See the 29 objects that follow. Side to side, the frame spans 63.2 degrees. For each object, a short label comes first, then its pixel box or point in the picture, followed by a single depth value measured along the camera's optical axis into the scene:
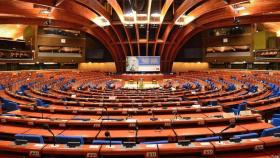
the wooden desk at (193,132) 5.67
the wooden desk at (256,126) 6.01
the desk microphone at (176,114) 7.84
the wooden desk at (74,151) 4.05
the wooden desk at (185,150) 4.11
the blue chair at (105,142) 4.73
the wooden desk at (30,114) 8.12
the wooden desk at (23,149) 4.14
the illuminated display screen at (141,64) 32.25
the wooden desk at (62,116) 7.99
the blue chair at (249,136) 4.90
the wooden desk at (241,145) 4.22
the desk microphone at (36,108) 8.68
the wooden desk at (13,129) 6.00
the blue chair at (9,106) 10.15
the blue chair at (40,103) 10.48
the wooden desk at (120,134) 5.59
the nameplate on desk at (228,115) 6.92
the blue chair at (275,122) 6.40
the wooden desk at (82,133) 5.77
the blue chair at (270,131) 5.17
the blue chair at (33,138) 4.88
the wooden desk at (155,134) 5.58
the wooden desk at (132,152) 4.07
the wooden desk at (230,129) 5.84
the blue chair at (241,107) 9.23
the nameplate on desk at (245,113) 7.19
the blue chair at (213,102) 10.25
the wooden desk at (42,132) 5.79
